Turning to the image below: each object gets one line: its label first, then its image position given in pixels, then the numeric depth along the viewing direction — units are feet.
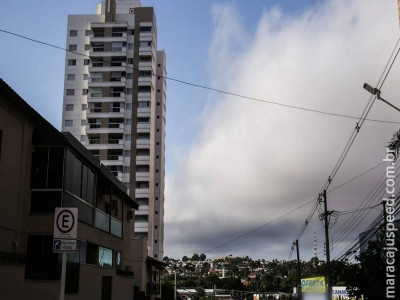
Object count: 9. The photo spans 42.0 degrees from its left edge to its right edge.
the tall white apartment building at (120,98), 277.23
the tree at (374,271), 62.39
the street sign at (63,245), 31.78
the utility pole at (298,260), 196.45
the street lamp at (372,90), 46.42
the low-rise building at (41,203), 56.59
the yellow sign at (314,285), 236.43
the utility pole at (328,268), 110.22
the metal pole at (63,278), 31.55
